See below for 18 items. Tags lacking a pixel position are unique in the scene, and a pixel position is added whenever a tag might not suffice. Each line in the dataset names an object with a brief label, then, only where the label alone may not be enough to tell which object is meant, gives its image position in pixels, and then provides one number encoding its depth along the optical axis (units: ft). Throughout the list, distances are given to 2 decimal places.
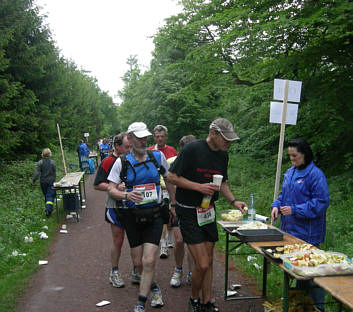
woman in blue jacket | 12.12
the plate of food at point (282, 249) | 10.17
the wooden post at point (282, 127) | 18.75
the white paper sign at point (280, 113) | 19.06
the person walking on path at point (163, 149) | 20.19
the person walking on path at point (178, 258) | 16.52
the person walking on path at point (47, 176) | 33.37
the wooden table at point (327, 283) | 7.63
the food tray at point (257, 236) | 11.92
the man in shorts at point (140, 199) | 13.23
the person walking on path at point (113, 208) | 16.06
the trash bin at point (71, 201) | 33.86
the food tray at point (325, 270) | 8.83
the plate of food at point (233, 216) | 14.94
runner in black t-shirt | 12.30
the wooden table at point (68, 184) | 32.50
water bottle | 14.68
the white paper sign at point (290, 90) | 18.66
